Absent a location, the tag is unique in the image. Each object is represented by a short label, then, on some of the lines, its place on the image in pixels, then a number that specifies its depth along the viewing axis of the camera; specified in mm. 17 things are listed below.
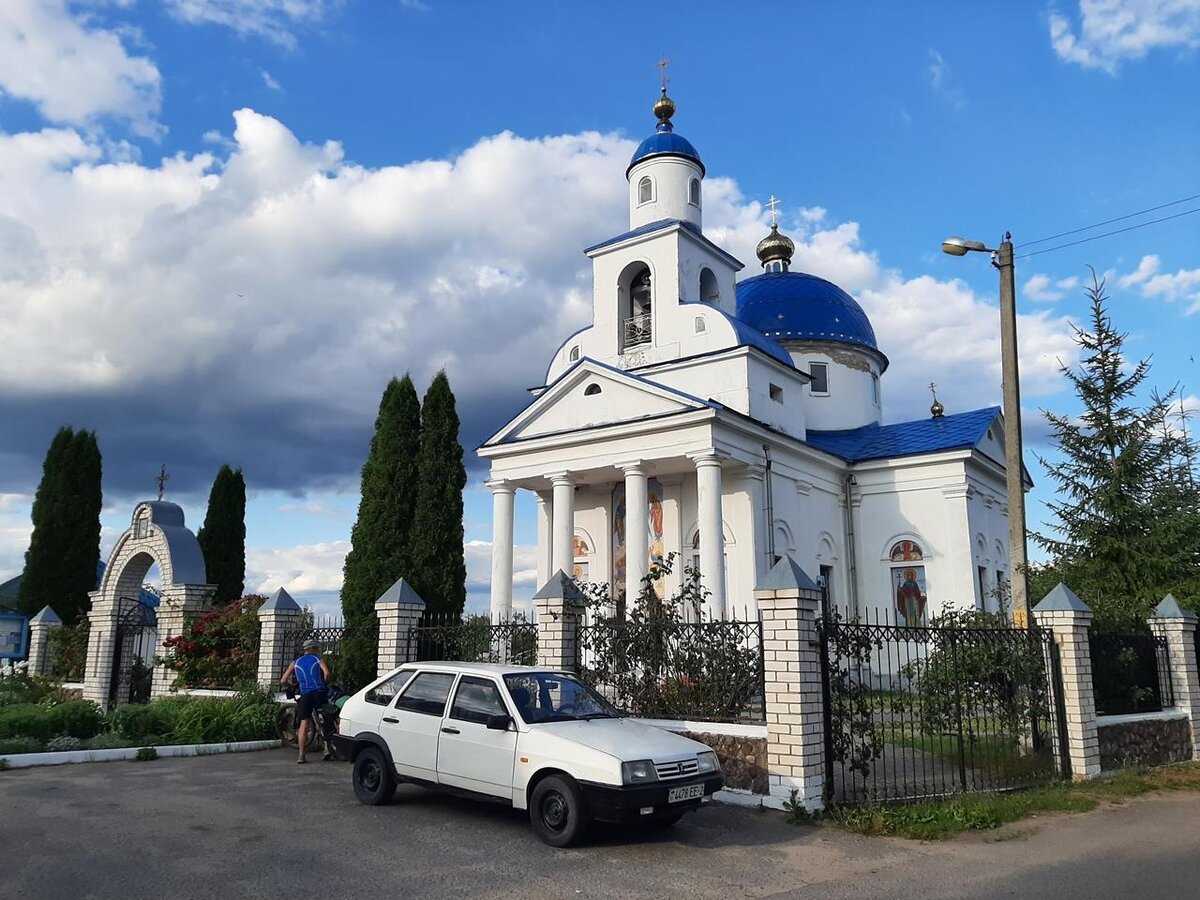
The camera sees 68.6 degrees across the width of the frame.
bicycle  11453
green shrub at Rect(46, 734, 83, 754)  11523
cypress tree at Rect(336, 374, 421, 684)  17156
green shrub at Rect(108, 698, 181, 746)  12281
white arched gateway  16016
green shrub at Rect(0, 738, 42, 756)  11172
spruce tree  15227
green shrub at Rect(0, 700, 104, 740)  11727
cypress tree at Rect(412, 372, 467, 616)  17188
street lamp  11914
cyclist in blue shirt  11156
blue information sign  21656
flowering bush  14852
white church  20953
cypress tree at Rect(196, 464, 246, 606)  29781
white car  6867
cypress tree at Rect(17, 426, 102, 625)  26781
